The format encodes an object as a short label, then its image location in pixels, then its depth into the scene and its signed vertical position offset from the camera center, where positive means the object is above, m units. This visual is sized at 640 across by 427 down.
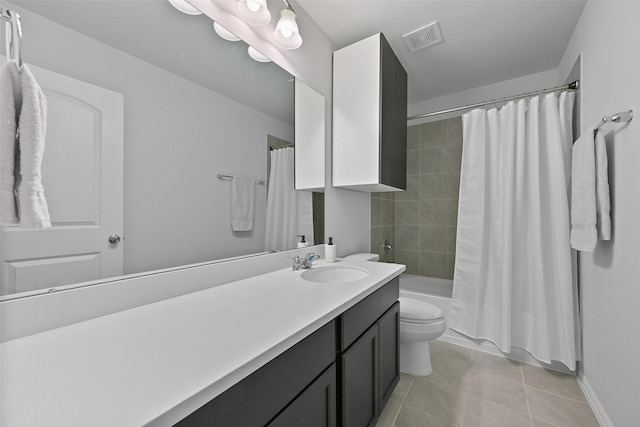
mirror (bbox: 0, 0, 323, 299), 0.69 +0.25
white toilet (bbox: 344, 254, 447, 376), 1.68 -0.78
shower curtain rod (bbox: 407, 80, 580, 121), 1.79 +0.90
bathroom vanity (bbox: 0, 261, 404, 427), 0.43 -0.32
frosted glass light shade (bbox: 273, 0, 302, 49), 1.37 +0.99
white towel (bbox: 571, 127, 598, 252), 1.35 +0.09
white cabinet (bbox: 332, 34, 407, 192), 1.75 +0.70
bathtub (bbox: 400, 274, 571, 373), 1.93 -0.80
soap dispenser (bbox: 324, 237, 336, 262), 1.68 -0.26
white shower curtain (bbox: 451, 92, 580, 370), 1.79 -0.14
